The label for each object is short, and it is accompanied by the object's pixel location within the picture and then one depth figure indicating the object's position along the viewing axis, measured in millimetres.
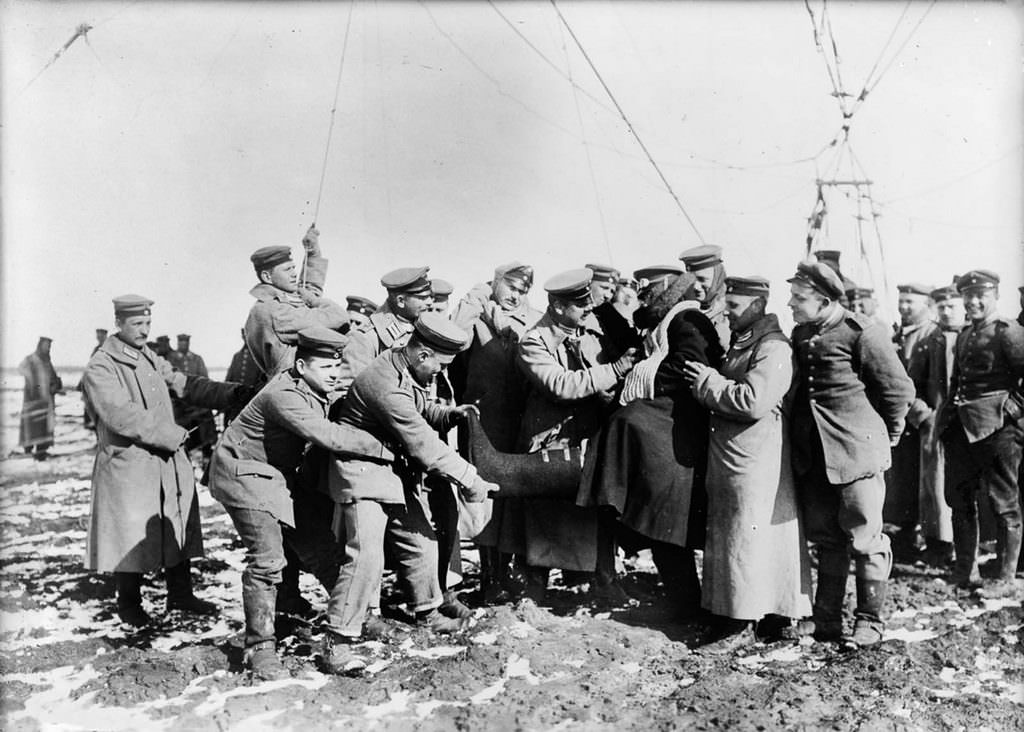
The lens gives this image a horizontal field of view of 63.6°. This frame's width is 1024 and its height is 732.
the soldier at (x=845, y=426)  4519
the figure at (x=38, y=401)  13422
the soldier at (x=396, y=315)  5398
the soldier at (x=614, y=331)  5270
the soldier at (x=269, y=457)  4348
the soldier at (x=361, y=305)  9008
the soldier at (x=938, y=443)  6680
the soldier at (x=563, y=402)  4852
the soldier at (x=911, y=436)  6895
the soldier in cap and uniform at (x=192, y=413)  9429
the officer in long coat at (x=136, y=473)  5207
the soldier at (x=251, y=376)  5798
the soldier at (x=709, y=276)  5148
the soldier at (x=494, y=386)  5391
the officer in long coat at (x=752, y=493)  4504
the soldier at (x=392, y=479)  4340
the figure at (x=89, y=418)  14672
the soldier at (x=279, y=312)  5488
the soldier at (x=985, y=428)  5754
